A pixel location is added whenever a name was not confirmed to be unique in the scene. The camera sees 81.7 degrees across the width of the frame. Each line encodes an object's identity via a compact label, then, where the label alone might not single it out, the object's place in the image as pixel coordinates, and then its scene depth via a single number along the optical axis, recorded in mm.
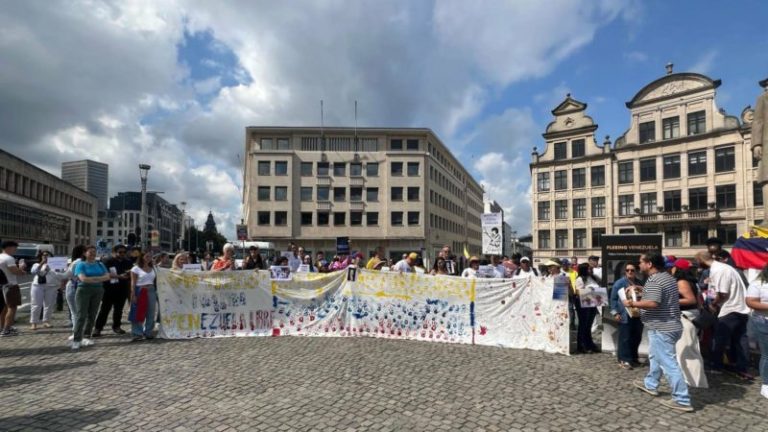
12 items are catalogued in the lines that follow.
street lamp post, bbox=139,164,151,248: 27094
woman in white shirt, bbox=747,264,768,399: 5645
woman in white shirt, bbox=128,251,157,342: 9305
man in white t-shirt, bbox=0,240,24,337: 9192
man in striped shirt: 5312
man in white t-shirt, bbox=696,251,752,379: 6848
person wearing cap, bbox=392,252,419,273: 10430
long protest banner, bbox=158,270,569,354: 9109
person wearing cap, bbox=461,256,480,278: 11062
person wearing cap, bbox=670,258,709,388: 6044
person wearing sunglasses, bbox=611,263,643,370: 7387
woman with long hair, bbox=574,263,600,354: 8477
